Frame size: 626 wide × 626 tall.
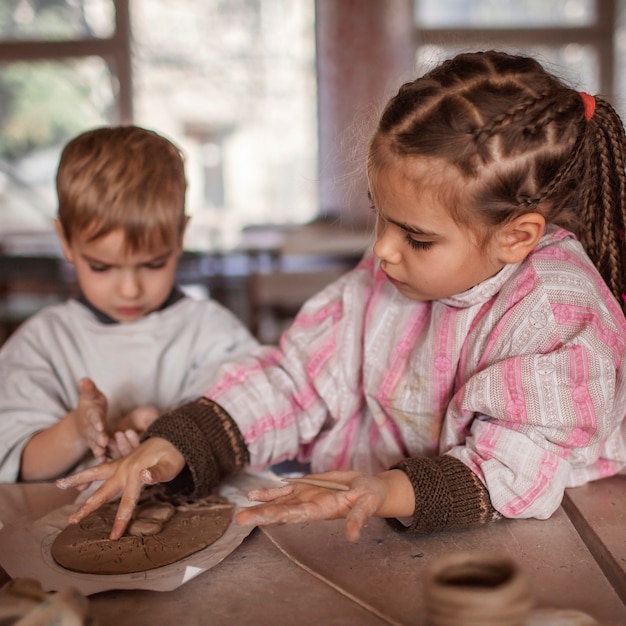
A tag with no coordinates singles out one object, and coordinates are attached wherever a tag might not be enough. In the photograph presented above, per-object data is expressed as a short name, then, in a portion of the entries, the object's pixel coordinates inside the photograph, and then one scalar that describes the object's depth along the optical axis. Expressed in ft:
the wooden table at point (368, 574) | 2.59
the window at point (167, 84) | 18.67
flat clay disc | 2.95
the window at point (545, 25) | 18.54
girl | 3.08
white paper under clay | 2.79
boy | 4.15
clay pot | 1.84
